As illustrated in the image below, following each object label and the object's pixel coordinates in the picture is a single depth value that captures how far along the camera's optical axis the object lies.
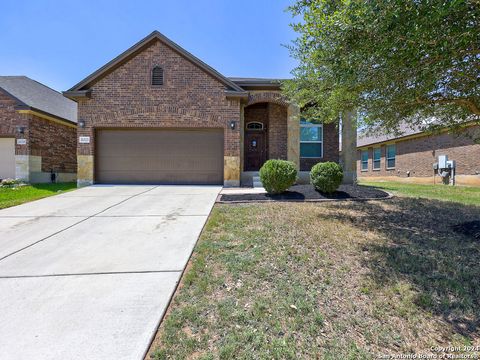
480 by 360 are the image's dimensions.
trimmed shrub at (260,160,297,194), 7.55
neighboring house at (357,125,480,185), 13.60
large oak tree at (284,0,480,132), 2.94
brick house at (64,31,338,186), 10.31
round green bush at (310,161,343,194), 7.71
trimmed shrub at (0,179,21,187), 11.14
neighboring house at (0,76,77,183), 11.80
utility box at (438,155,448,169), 14.51
